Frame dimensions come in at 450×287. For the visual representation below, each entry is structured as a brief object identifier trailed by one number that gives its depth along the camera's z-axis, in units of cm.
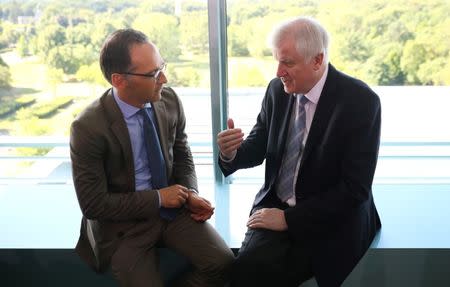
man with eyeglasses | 179
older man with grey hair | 177
